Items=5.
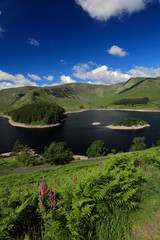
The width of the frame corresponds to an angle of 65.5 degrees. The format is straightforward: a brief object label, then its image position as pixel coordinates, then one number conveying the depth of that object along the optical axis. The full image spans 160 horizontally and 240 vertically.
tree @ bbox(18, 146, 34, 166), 61.21
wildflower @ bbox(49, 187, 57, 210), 5.55
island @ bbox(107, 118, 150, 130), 135.41
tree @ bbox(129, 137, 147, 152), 75.13
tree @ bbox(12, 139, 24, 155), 81.18
